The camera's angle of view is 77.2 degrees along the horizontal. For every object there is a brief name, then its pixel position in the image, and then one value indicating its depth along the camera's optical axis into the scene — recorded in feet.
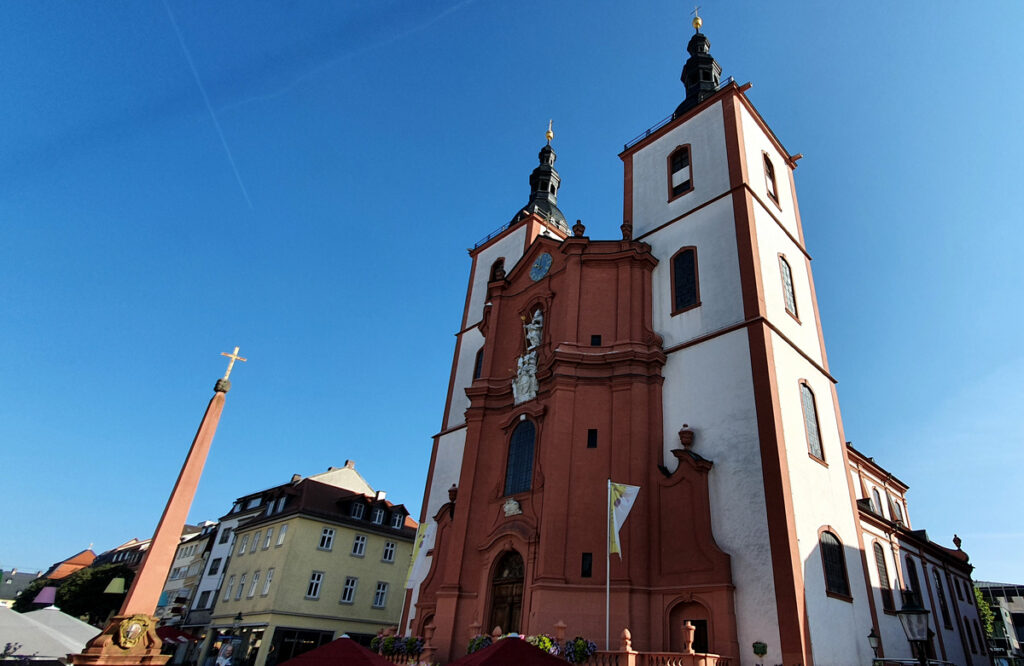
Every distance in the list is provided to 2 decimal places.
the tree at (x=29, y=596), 188.14
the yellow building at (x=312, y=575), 110.22
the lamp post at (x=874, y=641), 55.11
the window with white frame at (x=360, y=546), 124.77
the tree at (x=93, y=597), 158.20
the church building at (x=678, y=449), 52.80
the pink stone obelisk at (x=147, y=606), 34.65
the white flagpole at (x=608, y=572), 51.26
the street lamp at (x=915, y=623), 43.21
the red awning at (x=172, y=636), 103.01
